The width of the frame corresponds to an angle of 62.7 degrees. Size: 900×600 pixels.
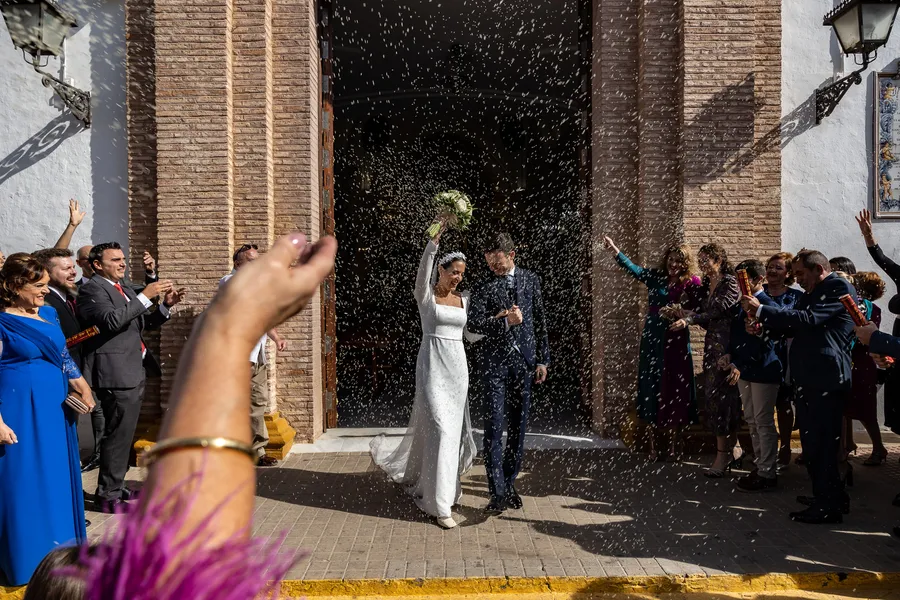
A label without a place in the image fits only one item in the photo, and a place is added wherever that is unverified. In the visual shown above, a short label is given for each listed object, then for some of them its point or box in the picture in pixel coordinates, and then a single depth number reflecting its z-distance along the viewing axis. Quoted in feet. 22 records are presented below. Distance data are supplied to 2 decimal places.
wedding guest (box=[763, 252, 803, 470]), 21.77
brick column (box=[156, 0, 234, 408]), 26.05
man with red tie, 20.13
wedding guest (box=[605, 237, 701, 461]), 23.59
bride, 19.17
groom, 19.80
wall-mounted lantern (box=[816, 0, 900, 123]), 24.23
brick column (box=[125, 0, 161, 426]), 26.91
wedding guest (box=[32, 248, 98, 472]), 20.02
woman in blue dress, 14.33
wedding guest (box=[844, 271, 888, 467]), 23.15
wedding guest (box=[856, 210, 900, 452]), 20.62
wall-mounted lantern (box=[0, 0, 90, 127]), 24.32
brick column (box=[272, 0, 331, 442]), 27.25
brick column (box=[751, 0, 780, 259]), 26.81
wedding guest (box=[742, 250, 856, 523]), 17.92
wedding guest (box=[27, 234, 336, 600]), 2.17
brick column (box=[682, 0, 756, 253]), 26.48
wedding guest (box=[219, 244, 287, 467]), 24.31
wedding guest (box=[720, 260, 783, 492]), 21.43
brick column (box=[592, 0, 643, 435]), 27.71
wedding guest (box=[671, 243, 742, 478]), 22.12
